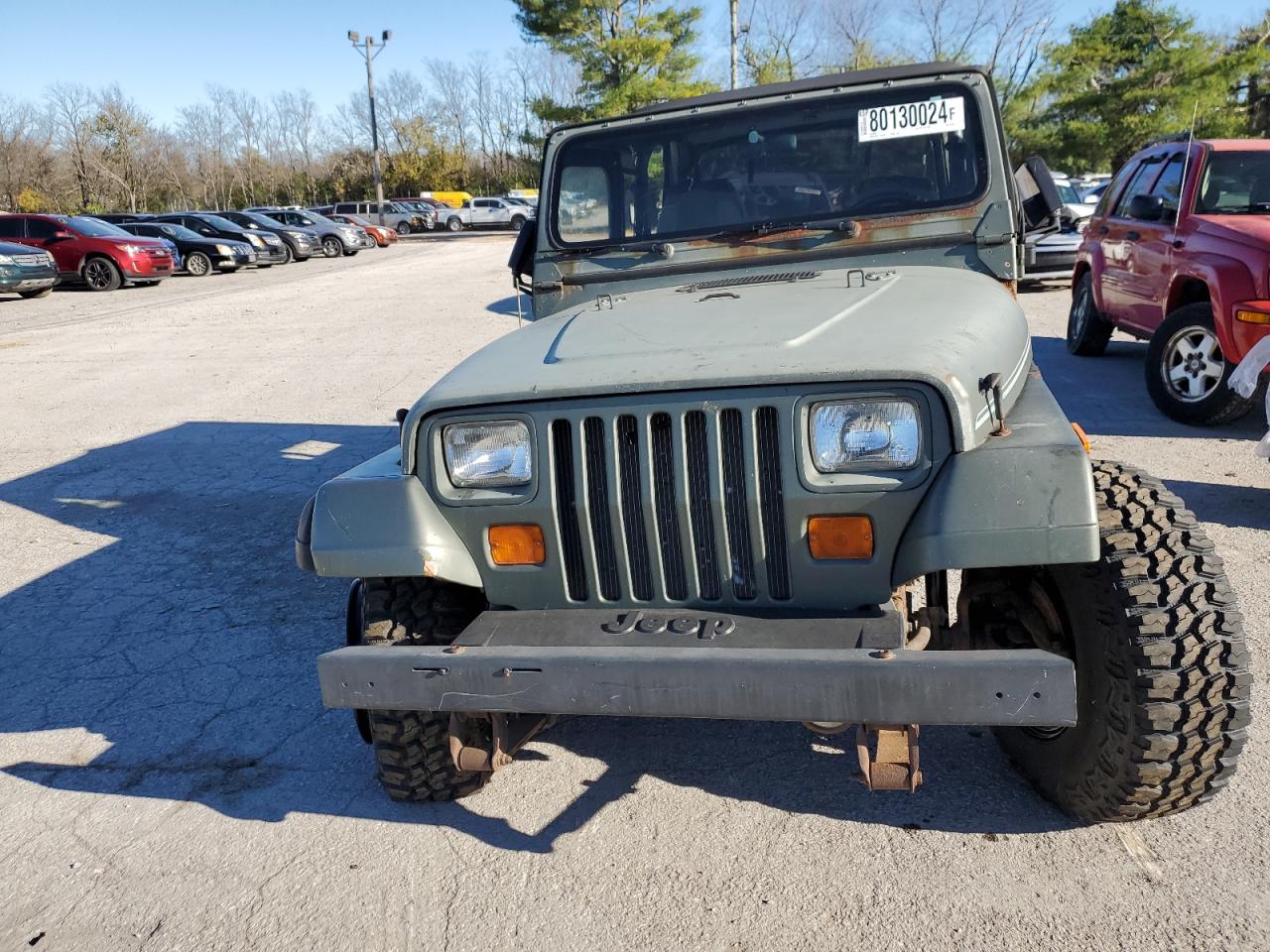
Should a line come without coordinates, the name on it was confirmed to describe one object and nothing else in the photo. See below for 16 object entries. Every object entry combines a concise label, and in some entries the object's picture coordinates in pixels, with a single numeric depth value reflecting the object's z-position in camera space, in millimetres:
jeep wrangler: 2232
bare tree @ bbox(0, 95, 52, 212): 44812
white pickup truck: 44125
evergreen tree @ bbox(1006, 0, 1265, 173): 29547
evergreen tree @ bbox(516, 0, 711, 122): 34062
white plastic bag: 5215
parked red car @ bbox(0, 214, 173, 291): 20484
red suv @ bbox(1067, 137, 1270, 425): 6266
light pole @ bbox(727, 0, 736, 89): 32281
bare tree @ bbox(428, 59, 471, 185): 64625
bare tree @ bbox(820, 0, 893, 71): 46719
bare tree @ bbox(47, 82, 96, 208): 47969
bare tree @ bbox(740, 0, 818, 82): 44656
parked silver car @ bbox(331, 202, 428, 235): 43625
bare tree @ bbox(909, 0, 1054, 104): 41062
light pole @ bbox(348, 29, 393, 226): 43125
